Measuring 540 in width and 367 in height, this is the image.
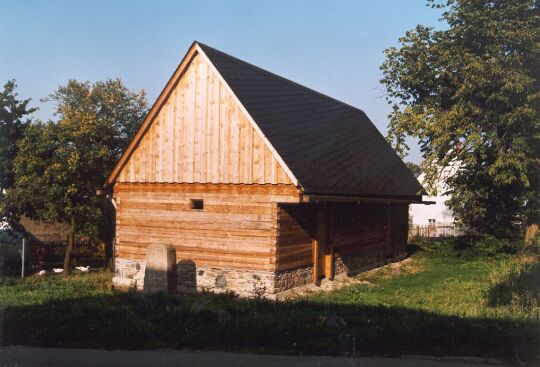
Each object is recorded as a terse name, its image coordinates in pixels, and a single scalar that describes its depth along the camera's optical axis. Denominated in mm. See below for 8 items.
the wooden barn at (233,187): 16359
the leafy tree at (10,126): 24844
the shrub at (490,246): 26250
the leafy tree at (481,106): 22984
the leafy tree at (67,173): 22453
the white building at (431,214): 52784
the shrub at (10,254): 24648
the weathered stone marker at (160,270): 16016
